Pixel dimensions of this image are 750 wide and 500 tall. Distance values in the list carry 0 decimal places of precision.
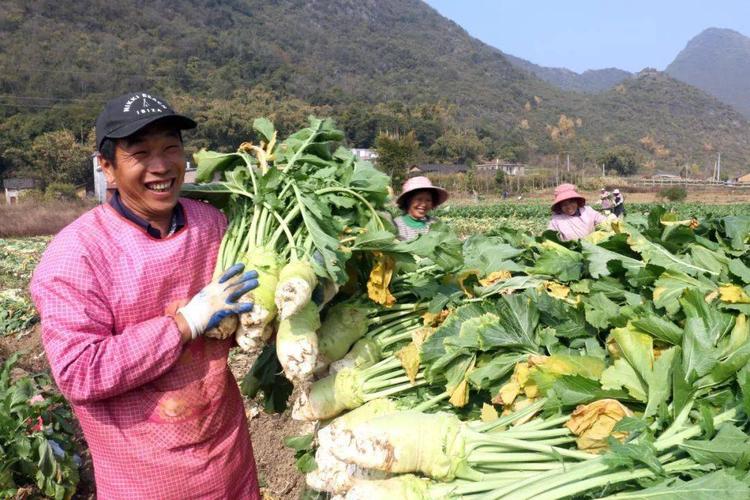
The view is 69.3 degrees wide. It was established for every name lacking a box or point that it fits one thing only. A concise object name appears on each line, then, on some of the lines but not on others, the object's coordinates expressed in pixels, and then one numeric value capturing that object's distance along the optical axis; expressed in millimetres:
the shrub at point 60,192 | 43775
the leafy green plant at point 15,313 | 9297
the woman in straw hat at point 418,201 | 4551
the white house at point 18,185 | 50059
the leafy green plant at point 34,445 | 3986
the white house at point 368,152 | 75062
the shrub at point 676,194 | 46531
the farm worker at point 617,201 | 10562
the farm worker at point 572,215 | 5809
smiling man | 1887
